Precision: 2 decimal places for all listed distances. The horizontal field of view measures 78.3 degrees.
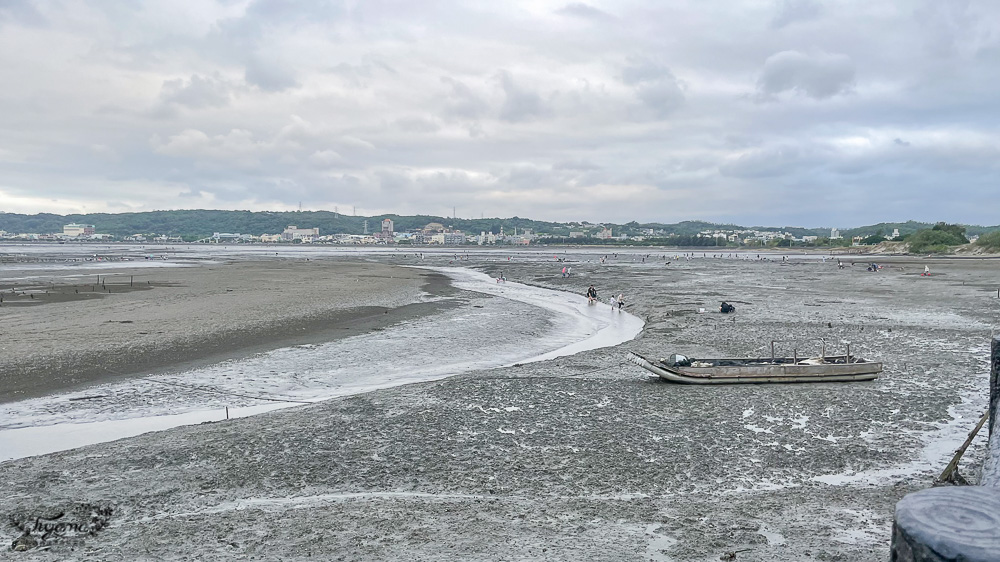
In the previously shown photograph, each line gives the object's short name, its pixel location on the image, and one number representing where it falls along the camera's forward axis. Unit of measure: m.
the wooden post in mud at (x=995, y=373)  7.24
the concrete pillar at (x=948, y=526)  2.86
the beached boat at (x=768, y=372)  18.91
